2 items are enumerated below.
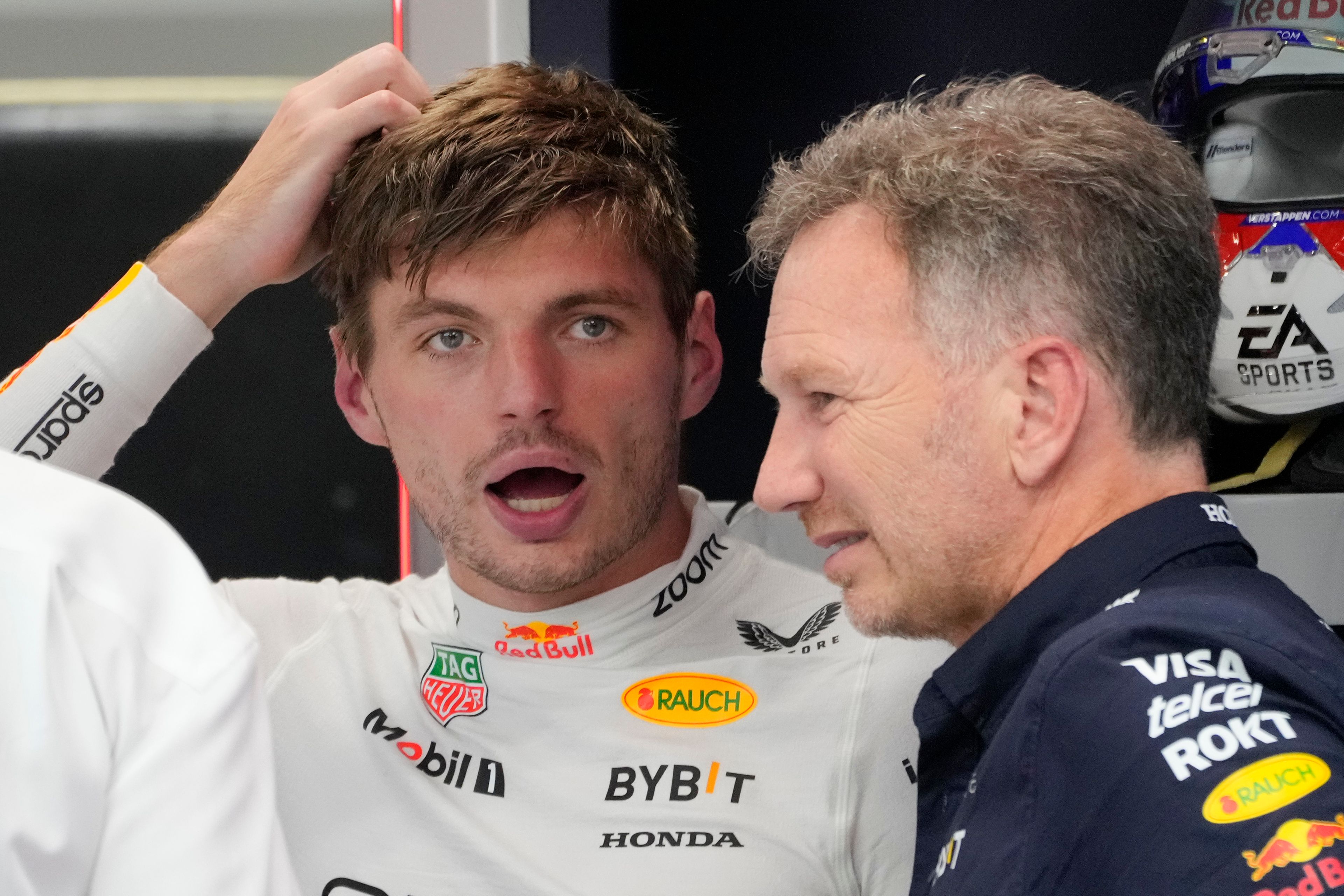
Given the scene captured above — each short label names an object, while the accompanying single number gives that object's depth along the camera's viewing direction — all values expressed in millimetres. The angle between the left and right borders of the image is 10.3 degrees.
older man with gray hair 3344
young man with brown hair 3597
